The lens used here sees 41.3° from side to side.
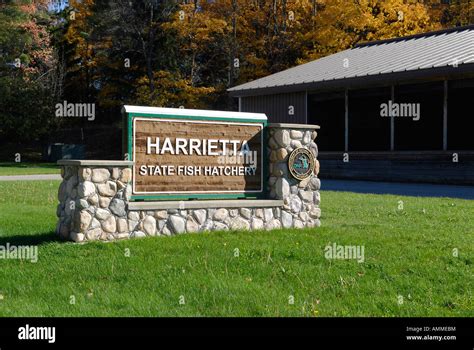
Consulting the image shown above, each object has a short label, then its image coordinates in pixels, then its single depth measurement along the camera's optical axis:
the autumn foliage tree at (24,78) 38.19
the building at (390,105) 19.17
